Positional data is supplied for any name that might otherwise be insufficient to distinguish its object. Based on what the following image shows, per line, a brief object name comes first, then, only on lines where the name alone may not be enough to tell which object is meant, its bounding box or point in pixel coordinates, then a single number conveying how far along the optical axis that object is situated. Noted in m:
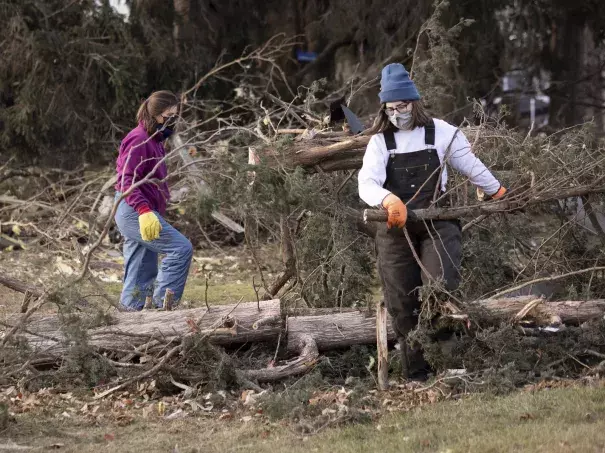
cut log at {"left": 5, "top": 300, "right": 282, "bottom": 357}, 12.98
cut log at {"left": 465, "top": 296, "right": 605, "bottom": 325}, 12.17
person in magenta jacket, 14.85
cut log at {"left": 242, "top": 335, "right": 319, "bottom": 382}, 12.59
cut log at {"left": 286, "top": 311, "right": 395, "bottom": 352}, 13.43
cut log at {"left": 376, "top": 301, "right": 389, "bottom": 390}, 12.23
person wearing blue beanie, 12.25
